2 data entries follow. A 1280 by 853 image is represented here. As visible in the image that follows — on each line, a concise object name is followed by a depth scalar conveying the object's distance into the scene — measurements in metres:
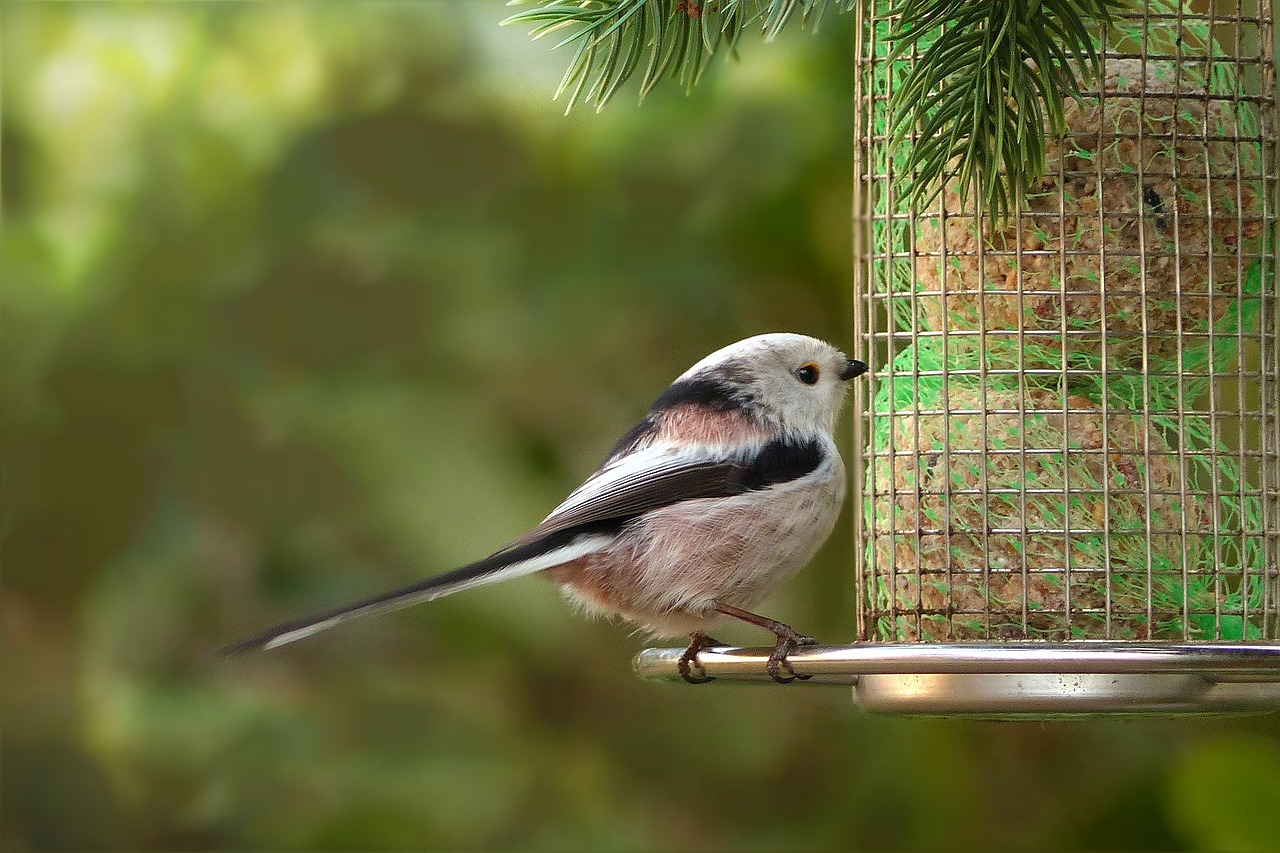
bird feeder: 4.55
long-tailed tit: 5.17
